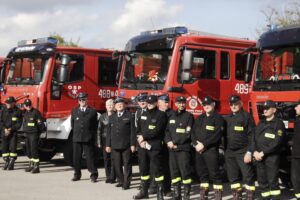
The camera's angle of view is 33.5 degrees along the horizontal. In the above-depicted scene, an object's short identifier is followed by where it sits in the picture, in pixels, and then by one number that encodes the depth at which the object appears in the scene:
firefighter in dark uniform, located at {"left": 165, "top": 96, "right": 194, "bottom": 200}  7.64
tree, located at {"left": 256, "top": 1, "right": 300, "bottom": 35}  23.72
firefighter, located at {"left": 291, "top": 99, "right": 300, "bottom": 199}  7.05
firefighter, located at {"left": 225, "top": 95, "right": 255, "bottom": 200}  7.29
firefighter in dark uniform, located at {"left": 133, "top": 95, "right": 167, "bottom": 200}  7.98
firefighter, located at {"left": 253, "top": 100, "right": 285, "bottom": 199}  6.93
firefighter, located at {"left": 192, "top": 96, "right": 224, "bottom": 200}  7.38
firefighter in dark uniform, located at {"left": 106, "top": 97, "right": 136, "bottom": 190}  9.00
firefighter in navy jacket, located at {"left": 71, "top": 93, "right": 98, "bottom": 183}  9.87
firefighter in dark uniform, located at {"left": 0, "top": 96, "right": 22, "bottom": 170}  11.21
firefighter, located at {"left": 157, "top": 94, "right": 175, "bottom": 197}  8.26
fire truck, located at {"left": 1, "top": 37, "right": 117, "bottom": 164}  11.14
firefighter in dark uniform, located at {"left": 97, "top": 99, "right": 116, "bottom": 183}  9.70
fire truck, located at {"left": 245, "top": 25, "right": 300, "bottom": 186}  7.77
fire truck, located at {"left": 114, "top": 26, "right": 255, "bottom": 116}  9.31
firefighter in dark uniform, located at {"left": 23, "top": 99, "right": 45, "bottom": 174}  10.70
